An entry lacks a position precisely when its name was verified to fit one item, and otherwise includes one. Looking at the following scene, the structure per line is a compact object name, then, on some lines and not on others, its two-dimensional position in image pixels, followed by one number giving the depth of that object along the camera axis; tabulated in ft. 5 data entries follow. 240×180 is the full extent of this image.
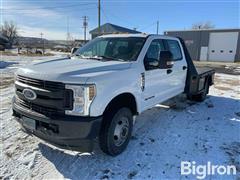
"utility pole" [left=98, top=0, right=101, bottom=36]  96.73
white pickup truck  9.77
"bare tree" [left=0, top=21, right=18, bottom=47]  276.47
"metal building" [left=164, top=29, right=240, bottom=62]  113.31
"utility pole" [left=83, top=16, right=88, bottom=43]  216.74
